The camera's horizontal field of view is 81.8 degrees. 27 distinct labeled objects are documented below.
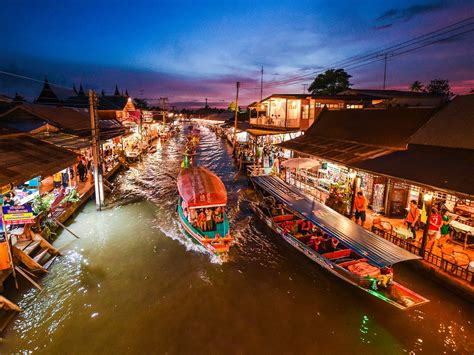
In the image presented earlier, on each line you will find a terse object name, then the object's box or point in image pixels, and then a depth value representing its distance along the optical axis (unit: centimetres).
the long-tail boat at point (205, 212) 1309
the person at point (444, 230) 1212
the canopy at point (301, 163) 1855
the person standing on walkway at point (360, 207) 1404
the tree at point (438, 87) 4641
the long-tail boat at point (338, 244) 941
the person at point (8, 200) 1367
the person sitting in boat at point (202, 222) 1408
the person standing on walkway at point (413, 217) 1249
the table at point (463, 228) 1155
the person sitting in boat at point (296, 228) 1378
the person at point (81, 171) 2331
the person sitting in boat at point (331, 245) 1210
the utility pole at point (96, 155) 1797
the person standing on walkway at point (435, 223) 1165
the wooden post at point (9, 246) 978
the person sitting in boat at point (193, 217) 1431
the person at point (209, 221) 1414
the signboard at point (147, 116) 5398
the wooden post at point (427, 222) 1067
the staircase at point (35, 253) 1102
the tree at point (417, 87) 4819
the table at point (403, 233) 1214
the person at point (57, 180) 1902
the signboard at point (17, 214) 990
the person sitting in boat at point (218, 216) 1466
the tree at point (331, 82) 4816
